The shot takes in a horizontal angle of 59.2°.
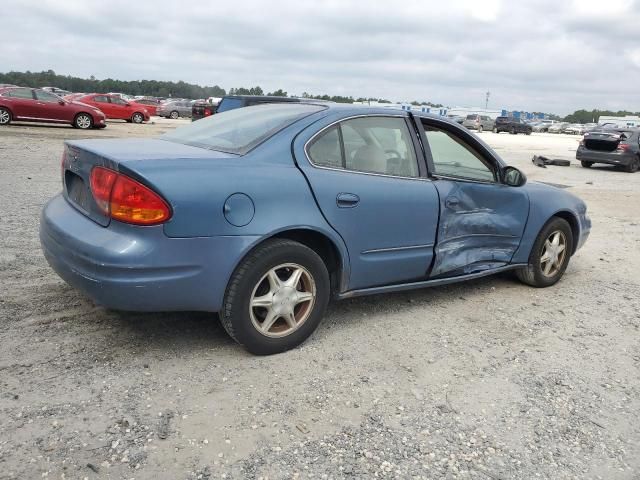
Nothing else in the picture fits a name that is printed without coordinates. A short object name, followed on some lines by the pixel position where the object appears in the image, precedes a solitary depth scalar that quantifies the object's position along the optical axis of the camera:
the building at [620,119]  87.31
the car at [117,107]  28.27
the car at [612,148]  17.34
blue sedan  2.95
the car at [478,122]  48.22
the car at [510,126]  47.97
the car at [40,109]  19.36
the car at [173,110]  41.16
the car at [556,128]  73.13
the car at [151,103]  41.91
